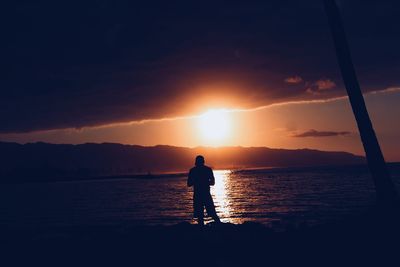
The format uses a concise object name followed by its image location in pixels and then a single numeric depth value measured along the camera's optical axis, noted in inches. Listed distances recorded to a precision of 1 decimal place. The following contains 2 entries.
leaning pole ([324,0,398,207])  695.1
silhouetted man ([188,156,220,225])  680.4
